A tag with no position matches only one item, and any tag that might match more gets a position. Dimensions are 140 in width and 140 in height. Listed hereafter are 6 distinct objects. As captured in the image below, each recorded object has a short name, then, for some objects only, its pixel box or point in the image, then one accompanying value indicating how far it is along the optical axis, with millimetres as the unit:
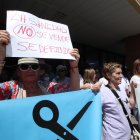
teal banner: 926
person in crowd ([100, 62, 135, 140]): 1479
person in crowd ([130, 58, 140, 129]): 1887
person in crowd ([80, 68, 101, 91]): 2405
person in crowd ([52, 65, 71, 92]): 2596
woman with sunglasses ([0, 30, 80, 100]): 1048
